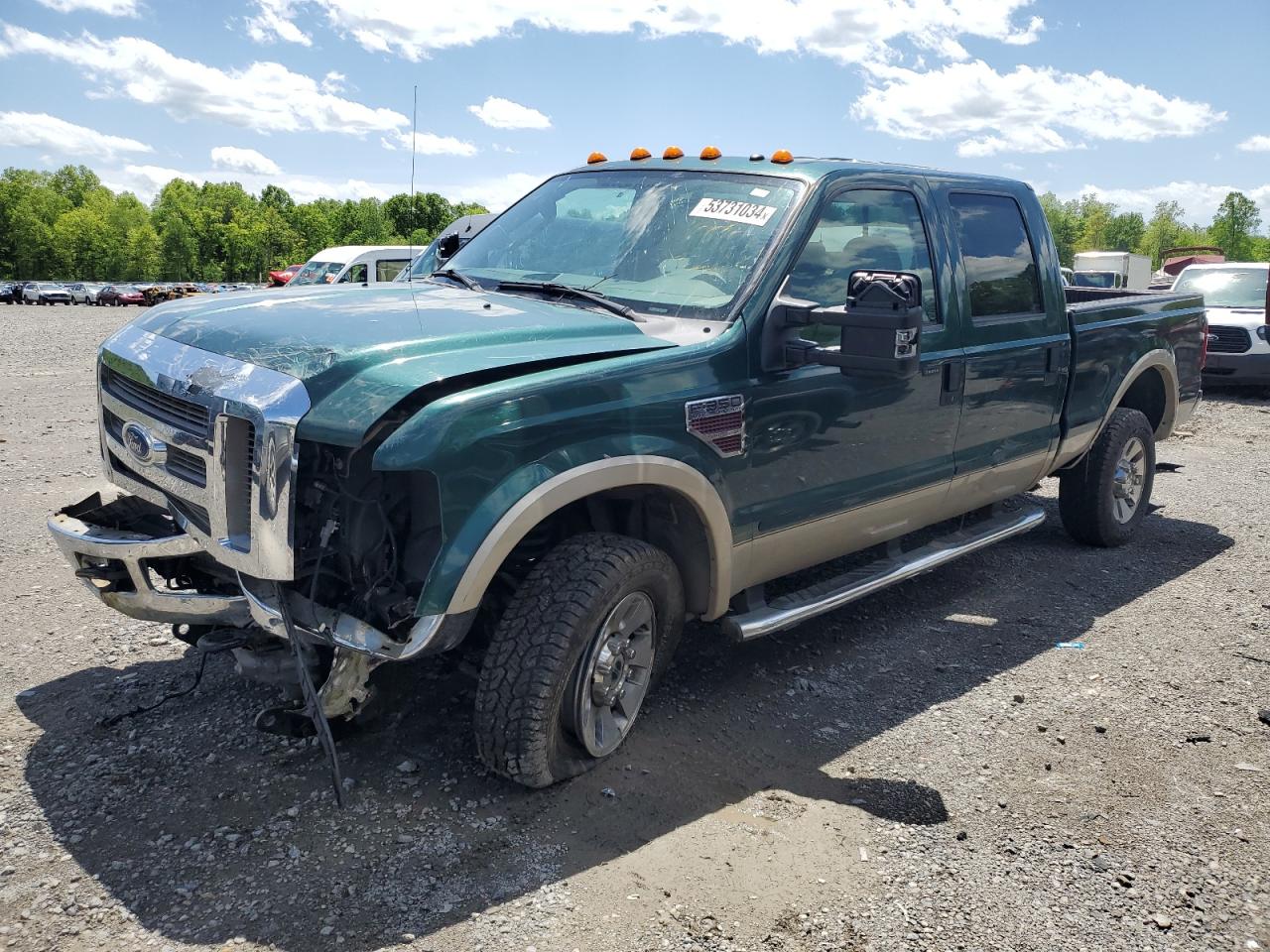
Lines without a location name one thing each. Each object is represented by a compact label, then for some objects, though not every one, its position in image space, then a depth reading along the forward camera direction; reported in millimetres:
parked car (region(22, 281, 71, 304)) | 54188
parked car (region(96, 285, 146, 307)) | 56125
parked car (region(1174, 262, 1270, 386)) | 13211
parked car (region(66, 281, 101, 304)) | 56681
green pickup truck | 2965
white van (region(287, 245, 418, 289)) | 18469
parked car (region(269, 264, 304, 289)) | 27100
